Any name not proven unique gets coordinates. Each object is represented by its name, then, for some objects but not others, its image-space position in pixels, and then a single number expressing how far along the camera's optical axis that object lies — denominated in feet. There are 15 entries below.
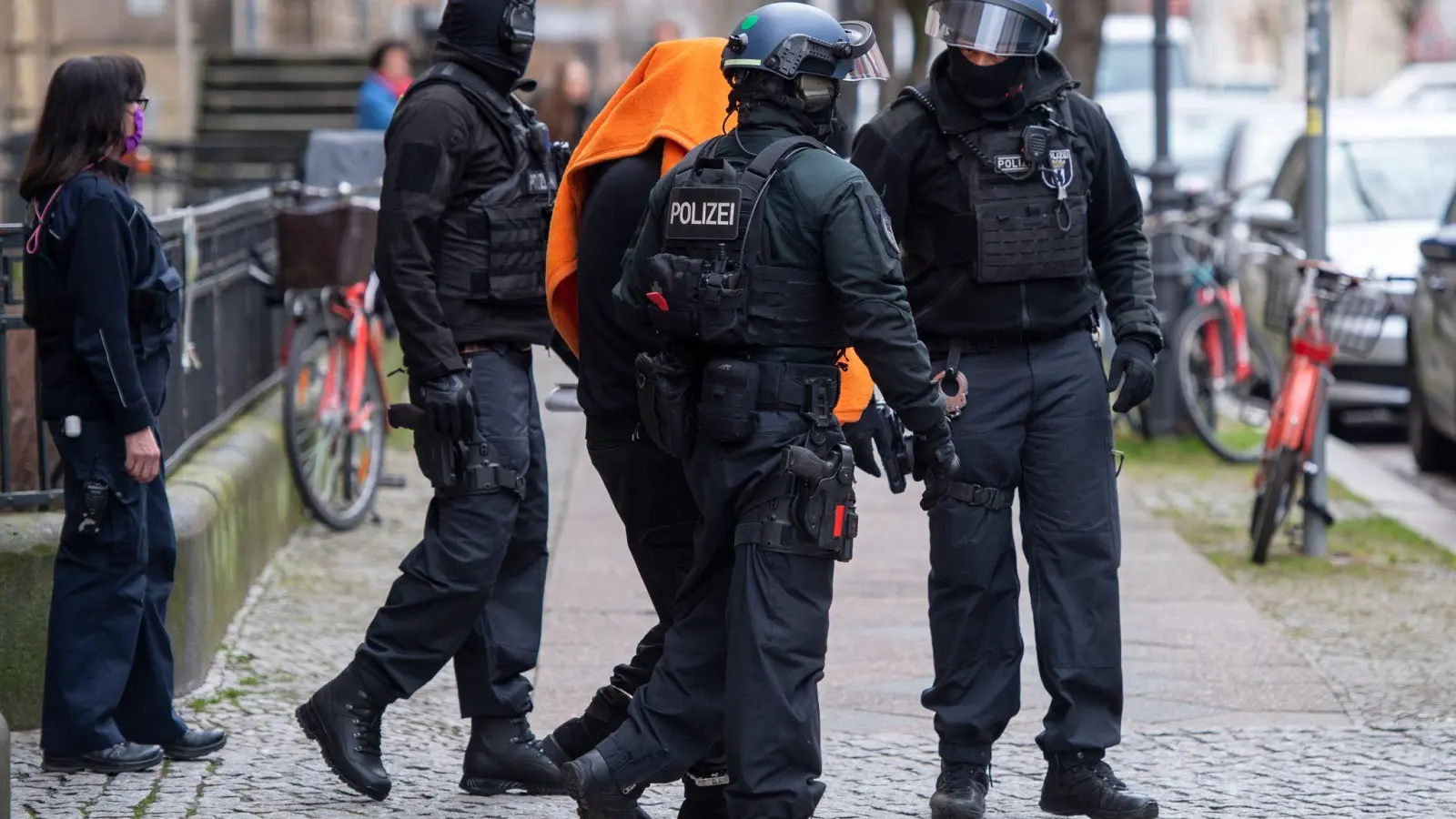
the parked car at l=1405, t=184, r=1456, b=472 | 67.56
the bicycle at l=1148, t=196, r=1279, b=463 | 75.31
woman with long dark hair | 35.70
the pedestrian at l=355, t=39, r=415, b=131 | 83.67
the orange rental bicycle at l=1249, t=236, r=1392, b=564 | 56.18
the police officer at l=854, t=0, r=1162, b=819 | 35.40
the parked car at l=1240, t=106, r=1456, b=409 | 79.36
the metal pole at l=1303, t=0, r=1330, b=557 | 56.95
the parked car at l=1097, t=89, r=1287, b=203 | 134.00
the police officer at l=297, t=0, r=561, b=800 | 35.01
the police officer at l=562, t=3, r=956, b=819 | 30.17
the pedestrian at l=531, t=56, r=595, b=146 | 96.43
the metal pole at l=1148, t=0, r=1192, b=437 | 77.71
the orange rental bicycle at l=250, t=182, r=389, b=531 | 57.11
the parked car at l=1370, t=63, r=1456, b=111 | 139.54
